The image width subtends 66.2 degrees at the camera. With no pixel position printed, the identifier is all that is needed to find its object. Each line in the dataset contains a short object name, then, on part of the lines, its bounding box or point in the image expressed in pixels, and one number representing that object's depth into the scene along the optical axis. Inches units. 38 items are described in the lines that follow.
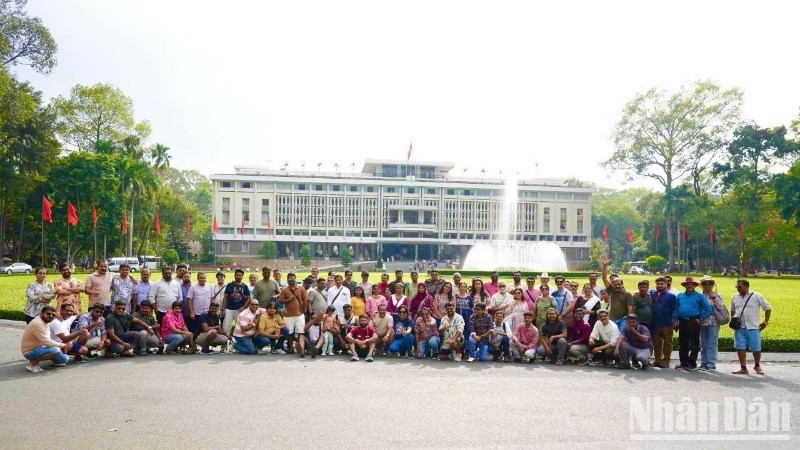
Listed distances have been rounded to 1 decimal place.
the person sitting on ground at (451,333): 469.7
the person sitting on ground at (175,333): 479.5
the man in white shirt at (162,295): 503.5
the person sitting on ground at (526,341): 468.4
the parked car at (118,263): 1909.4
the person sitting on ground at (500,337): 470.6
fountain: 2079.2
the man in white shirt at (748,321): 431.2
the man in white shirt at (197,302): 508.4
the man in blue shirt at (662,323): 455.2
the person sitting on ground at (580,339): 460.8
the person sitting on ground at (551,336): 464.8
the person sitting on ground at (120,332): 456.8
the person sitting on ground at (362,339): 475.8
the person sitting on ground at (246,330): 486.0
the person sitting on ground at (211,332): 487.5
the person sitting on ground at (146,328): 468.8
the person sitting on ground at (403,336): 484.7
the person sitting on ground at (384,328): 487.5
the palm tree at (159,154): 2389.3
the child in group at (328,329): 491.2
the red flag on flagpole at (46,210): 1547.7
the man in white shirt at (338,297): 530.9
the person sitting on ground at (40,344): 403.2
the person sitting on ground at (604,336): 451.2
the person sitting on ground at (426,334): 480.1
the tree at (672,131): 2229.3
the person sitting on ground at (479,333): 472.1
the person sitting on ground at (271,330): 493.7
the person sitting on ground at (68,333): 427.8
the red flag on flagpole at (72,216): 1571.1
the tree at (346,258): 2640.3
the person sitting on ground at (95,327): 447.8
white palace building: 3189.0
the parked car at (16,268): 1714.3
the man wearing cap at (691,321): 446.9
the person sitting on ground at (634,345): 439.5
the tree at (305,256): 2495.8
